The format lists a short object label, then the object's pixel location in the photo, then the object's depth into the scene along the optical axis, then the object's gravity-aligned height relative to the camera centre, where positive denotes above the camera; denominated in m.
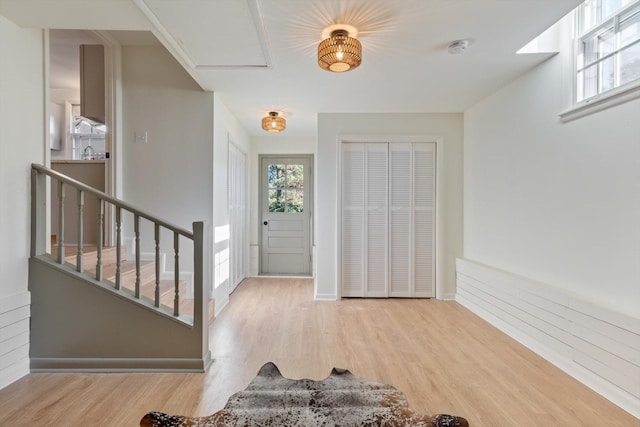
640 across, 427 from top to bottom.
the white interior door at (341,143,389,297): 4.20 +0.04
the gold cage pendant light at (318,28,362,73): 2.17 +1.06
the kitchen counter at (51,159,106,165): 3.58 +0.50
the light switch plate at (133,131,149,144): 3.49 +0.75
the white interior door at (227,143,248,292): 4.36 -0.11
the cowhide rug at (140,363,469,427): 1.24 -0.98
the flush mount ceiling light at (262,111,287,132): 4.05 +1.06
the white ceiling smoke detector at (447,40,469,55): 2.39 +1.21
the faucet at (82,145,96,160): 5.53 +0.91
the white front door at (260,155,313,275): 5.71 -0.13
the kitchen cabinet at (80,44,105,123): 3.61 +1.41
